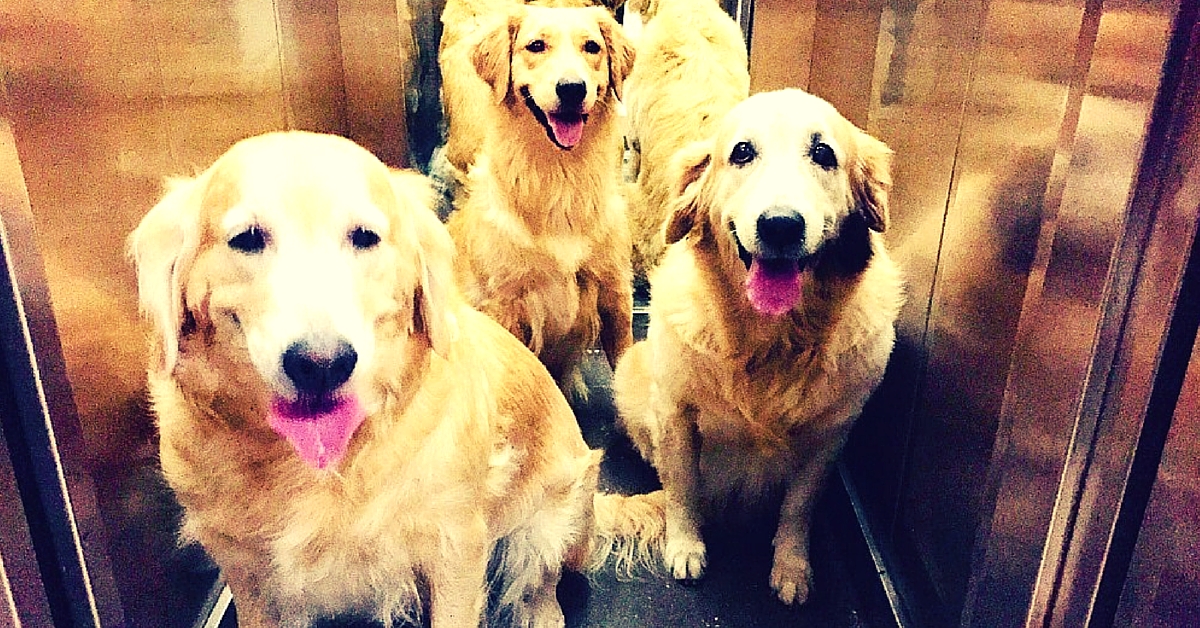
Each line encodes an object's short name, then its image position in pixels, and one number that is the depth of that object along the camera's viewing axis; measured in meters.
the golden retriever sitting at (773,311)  1.69
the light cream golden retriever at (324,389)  1.07
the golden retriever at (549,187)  2.41
